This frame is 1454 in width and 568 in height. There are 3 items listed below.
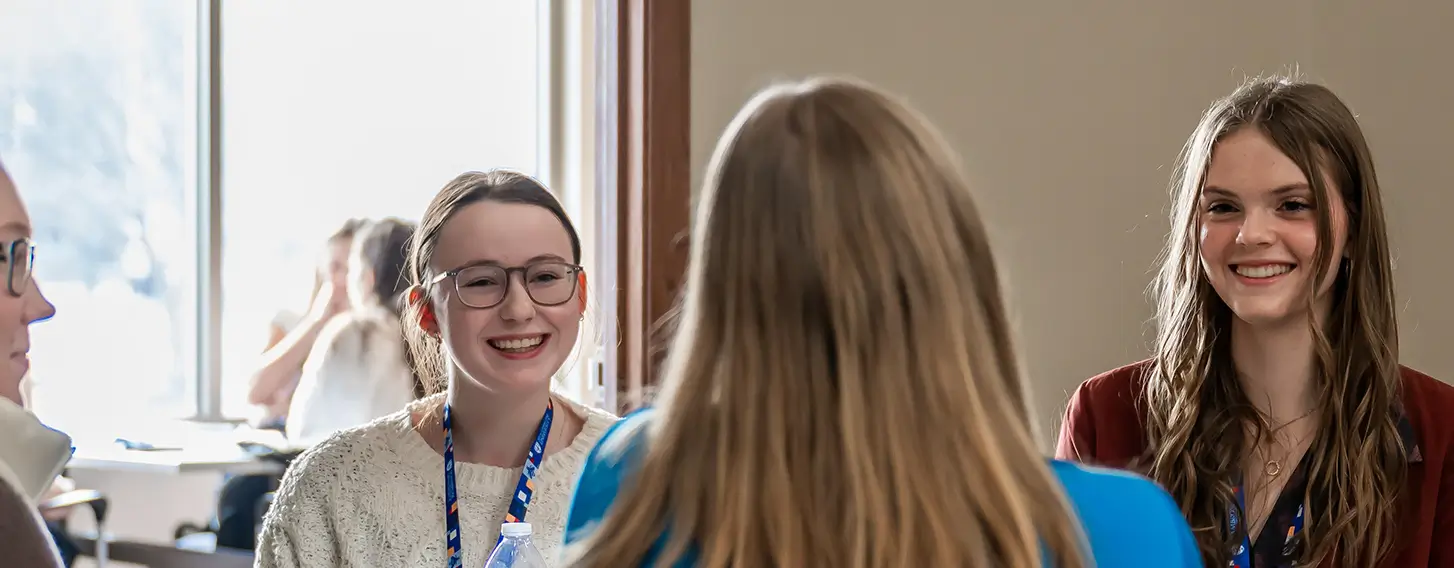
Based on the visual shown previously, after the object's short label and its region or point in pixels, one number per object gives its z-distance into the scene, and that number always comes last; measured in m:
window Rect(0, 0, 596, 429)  5.57
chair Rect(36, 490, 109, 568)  4.51
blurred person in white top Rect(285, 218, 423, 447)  4.47
